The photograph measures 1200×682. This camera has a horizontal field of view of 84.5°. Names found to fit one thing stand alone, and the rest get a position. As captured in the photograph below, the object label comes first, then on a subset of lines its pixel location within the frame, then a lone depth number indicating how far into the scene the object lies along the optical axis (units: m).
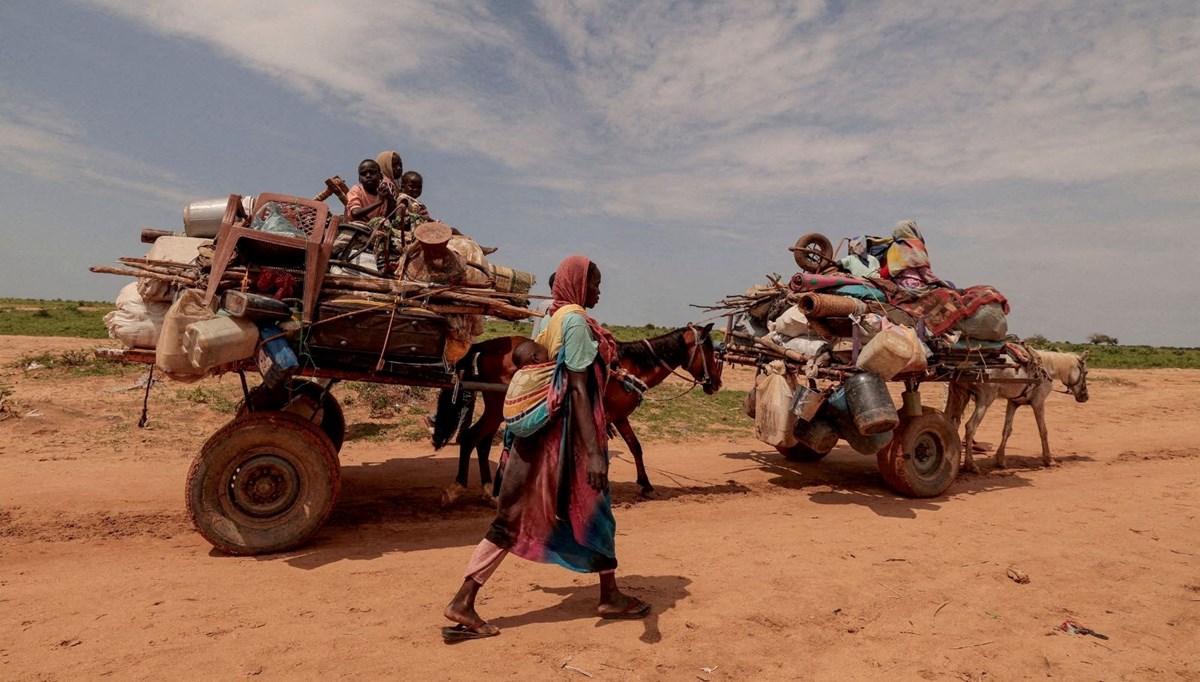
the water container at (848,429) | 7.38
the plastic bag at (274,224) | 5.50
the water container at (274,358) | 4.95
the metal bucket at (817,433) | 7.67
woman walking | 3.83
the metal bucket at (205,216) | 6.00
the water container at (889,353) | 7.06
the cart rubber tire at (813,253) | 9.08
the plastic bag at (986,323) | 8.55
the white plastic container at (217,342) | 4.57
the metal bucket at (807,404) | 7.25
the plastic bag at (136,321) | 5.13
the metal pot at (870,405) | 6.93
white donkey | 10.10
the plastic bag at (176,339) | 4.68
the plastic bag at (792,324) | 8.10
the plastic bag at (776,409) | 7.46
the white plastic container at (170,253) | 5.21
